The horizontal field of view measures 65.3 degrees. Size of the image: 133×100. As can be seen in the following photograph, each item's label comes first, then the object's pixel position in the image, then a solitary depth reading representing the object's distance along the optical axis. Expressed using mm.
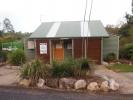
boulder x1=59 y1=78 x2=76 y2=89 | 4171
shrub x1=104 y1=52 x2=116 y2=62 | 8691
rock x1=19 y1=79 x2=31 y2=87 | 4336
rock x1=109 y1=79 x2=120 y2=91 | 4017
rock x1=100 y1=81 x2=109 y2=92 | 3993
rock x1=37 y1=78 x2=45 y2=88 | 4268
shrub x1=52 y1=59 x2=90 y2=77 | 4458
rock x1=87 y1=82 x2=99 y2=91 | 4026
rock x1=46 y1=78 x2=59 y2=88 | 4260
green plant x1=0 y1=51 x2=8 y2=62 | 8406
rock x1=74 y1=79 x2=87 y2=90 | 4106
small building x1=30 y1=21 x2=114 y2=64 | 8383
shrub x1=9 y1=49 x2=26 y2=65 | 7176
